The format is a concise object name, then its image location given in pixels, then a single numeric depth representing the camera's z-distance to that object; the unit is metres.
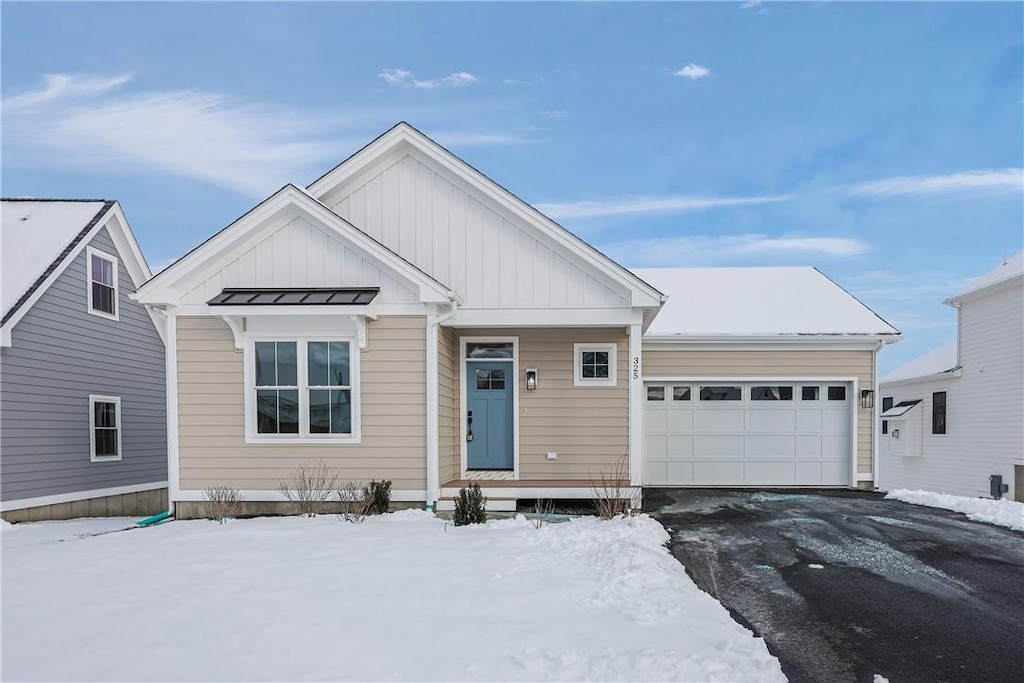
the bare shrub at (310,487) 8.98
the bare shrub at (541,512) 8.46
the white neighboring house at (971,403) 14.80
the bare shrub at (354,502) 8.56
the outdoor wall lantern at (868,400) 12.99
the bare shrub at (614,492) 8.91
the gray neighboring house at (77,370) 11.29
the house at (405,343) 9.08
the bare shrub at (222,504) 8.94
